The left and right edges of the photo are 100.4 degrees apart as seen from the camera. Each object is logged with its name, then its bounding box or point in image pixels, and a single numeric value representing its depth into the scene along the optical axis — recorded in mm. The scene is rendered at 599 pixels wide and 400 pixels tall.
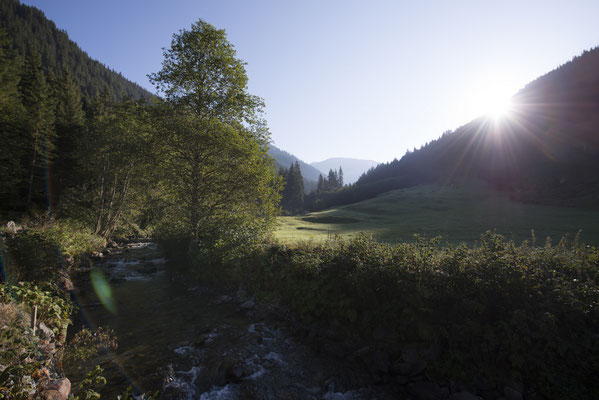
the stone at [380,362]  8297
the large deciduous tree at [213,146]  16594
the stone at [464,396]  6883
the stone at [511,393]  6723
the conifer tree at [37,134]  27609
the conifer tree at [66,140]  32469
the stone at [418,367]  7887
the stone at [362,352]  8812
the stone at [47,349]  6391
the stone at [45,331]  7195
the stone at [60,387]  4957
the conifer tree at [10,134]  24547
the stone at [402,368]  7977
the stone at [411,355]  8047
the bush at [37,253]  10644
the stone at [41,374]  4805
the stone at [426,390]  7281
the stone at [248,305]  12658
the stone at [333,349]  9195
